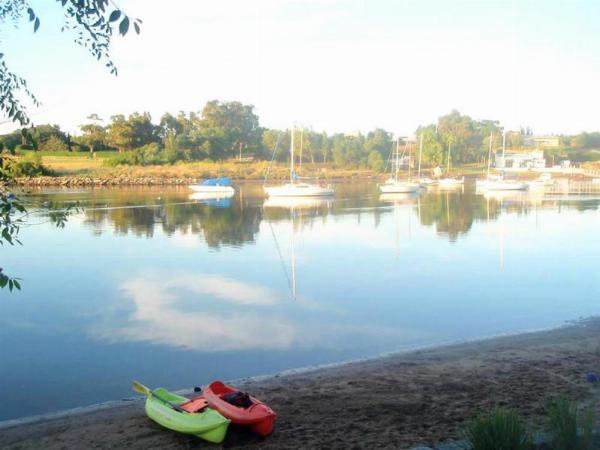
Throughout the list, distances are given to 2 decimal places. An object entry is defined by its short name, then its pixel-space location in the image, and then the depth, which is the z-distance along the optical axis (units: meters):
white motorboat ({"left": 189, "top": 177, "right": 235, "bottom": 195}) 60.36
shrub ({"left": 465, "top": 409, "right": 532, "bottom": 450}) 4.46
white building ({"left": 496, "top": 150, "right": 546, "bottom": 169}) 111.75
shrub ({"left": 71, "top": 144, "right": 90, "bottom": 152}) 95.53
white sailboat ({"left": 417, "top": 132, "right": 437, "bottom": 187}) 77.00
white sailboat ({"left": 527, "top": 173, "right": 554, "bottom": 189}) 75.69
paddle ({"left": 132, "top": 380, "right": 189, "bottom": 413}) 7.11
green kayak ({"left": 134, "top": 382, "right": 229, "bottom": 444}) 6.41
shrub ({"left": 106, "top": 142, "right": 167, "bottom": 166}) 86.25
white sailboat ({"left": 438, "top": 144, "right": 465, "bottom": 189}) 80.53
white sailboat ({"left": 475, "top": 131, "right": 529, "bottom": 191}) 67.12
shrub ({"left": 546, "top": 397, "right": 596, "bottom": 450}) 4.52
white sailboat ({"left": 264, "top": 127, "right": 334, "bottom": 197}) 55.69
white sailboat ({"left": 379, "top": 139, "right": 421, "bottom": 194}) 60.69
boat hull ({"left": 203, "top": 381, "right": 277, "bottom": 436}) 6.48
